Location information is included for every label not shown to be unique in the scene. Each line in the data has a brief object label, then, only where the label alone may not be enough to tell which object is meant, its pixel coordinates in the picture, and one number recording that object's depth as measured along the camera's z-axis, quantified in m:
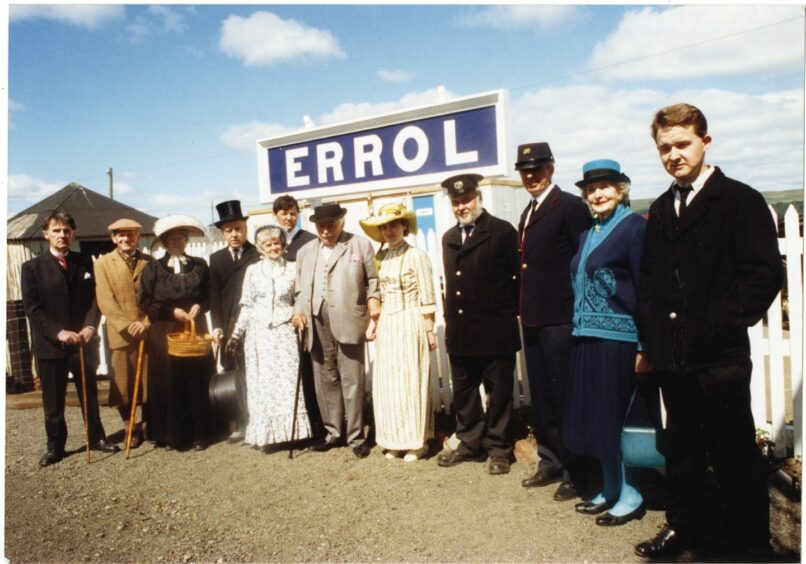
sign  4.63
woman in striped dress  4.43
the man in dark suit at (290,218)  5.39
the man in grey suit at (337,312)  4.65
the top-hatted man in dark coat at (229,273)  5.20
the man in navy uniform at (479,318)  4.03
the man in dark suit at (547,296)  3.64
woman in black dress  5.07
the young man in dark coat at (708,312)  2.50
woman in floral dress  4.89
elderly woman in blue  3.11
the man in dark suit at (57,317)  4.92
